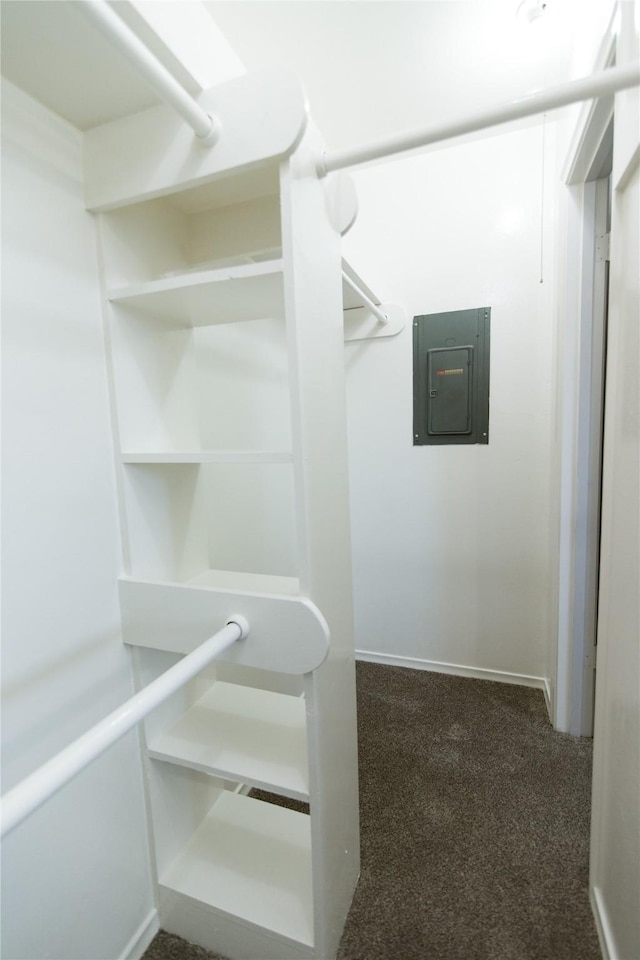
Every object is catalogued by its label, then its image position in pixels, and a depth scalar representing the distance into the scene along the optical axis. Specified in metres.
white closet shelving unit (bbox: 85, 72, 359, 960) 0.92
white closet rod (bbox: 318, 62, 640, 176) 0.69
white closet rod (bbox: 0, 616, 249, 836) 0.55
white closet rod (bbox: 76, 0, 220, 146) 0.59
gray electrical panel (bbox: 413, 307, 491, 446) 2.10
